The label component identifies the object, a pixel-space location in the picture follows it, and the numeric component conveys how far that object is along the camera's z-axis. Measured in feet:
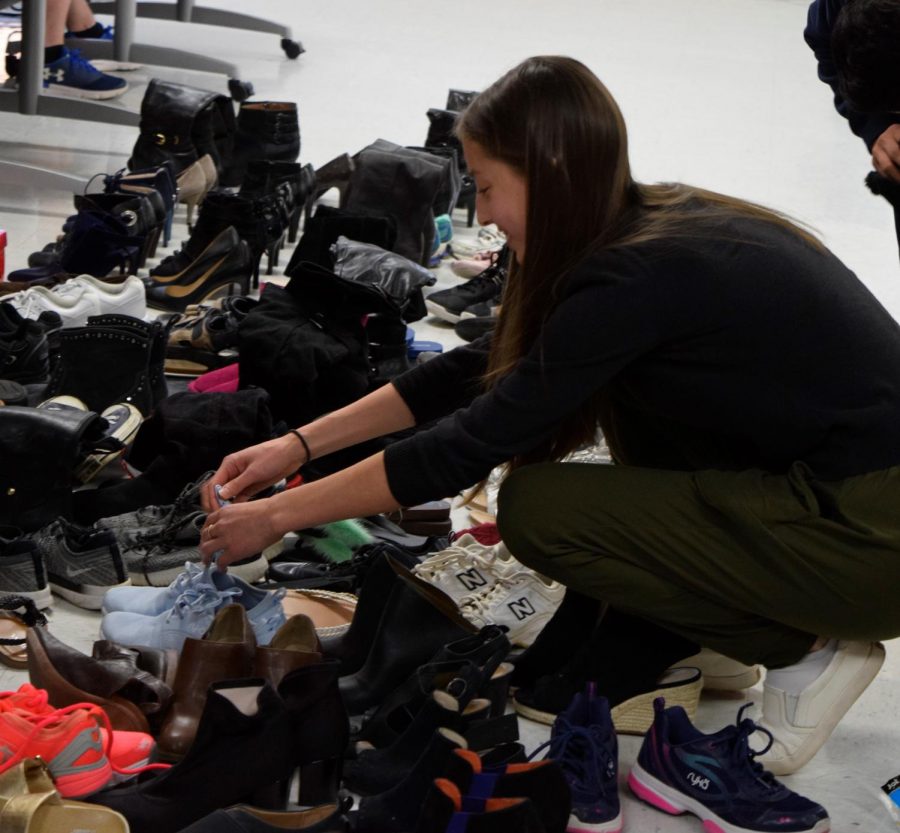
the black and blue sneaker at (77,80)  20.62
